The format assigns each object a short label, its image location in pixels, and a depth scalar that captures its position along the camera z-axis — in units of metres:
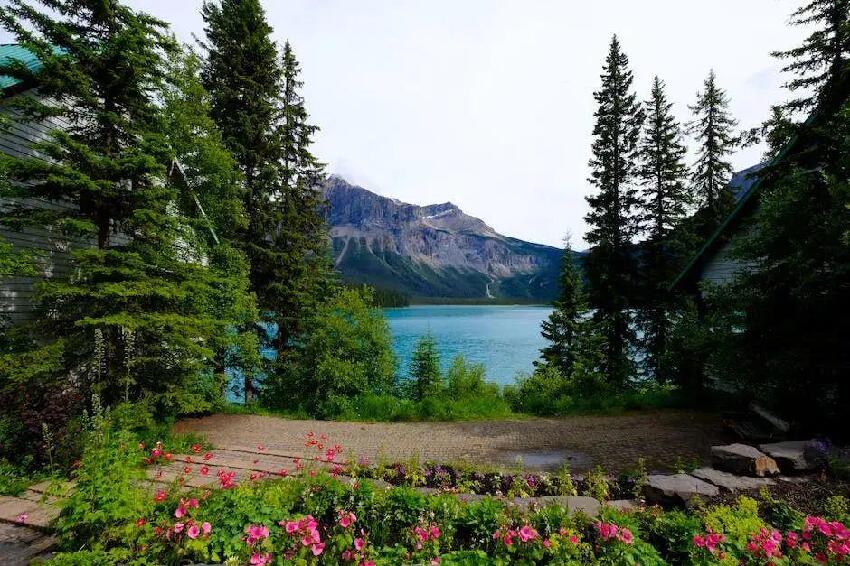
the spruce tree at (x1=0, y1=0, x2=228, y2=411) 6.94
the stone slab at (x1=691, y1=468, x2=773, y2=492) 5.03
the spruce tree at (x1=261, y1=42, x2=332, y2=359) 15.69
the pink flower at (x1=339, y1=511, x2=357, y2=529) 3.70
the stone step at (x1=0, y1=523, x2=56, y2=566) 3.93
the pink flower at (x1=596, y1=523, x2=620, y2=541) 3.33
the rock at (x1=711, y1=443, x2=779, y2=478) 5.48
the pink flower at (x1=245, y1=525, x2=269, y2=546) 3.43
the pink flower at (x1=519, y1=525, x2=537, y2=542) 3.34
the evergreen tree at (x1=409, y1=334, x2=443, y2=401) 14.45
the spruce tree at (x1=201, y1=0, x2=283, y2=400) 14.73
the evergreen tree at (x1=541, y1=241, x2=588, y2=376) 18.95
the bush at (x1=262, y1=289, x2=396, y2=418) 11.15
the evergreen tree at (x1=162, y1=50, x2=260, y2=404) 10.88
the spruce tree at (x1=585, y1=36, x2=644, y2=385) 16.64
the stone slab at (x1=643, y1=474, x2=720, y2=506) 4.69
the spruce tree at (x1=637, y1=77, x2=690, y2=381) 16.31
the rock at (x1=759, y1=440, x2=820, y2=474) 5.59
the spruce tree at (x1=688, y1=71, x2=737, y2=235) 17.62
